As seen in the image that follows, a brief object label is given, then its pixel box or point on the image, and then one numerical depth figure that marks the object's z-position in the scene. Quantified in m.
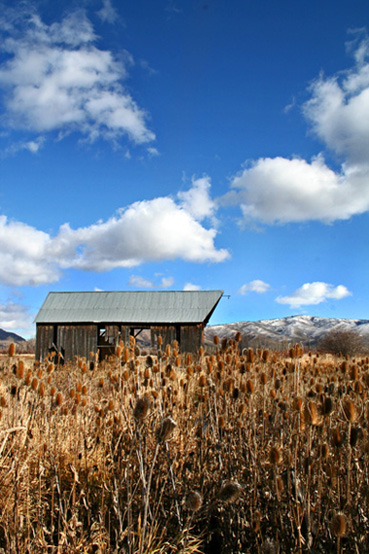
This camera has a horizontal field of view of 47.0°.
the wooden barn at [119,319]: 23.74
